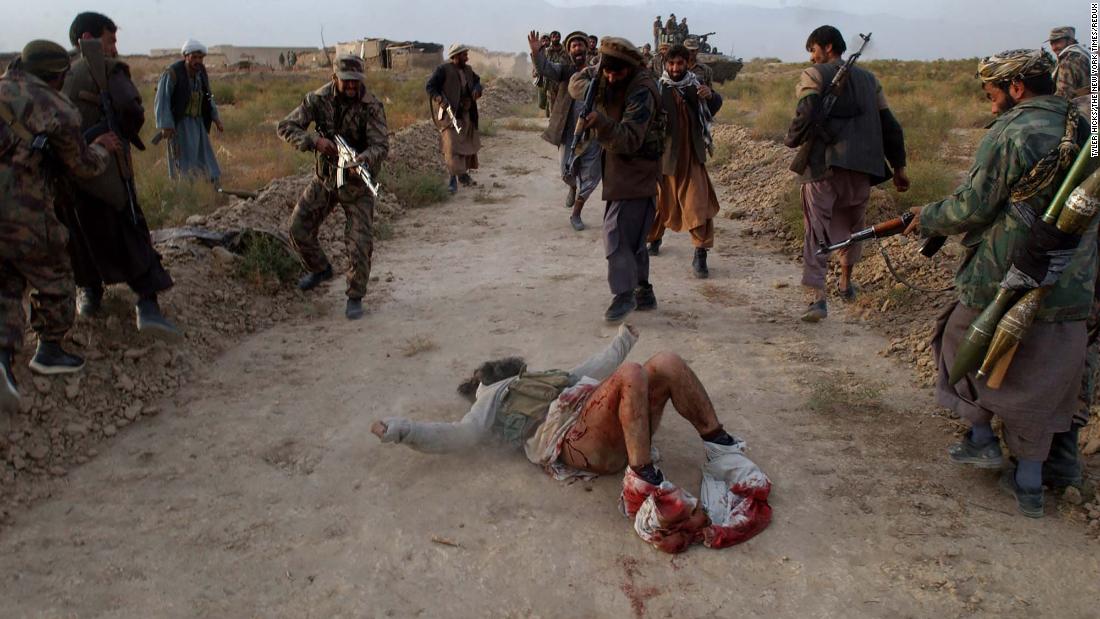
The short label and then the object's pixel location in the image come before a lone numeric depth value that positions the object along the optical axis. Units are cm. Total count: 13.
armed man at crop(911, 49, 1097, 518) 277
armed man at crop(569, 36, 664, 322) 471
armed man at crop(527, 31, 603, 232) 753
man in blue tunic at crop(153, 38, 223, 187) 779
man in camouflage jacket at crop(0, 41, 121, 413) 352
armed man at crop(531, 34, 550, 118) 1315
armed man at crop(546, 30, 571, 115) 1107
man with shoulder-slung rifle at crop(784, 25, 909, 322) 487
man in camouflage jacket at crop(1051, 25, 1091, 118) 593
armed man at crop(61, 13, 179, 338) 421
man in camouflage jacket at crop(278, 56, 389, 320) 516
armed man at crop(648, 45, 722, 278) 572
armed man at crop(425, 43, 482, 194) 895
